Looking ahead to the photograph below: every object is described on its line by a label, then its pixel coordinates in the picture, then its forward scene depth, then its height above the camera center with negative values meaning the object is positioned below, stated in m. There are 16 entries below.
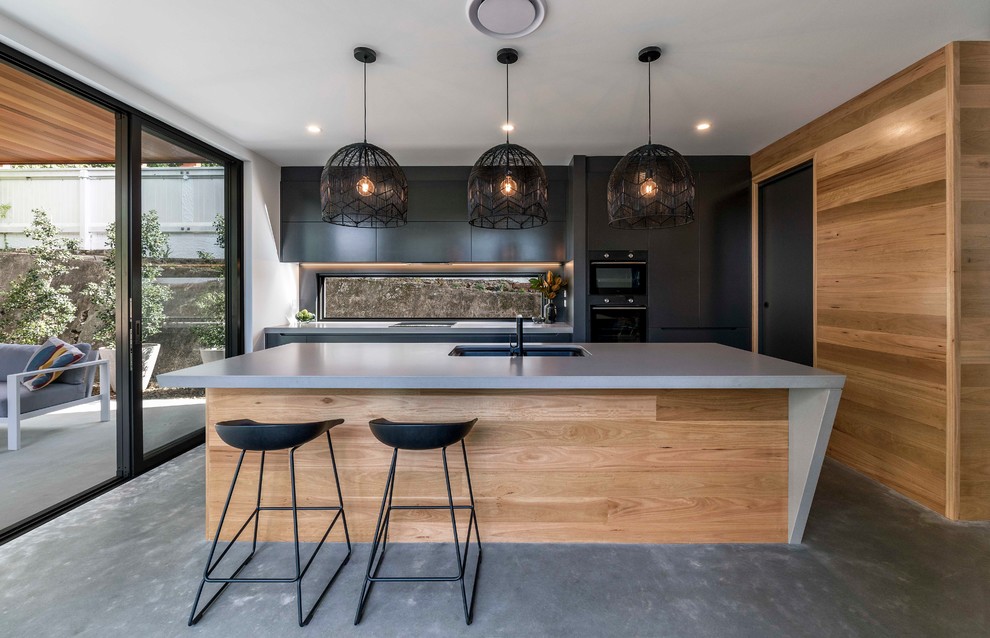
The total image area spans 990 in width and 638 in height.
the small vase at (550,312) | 4.38 +0.02
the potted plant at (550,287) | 4.38 +0.27
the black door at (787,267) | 3.34 +0.38
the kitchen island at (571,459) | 2.03 -0.69
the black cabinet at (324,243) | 4.31 +0.71
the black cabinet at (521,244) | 4.27 +0.69
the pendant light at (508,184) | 2.23 +0.67
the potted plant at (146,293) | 2.88 +0.15
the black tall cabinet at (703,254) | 4.01 +0.55
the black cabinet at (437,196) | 4.25 +1.16
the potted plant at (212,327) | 3.49 -0.10
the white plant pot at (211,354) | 3.51 -0.32
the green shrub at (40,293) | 2.70 +0.15
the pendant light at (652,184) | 2.17 +0.66
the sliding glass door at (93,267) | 2.61 +0.32
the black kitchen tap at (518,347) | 2.45 -0.19
